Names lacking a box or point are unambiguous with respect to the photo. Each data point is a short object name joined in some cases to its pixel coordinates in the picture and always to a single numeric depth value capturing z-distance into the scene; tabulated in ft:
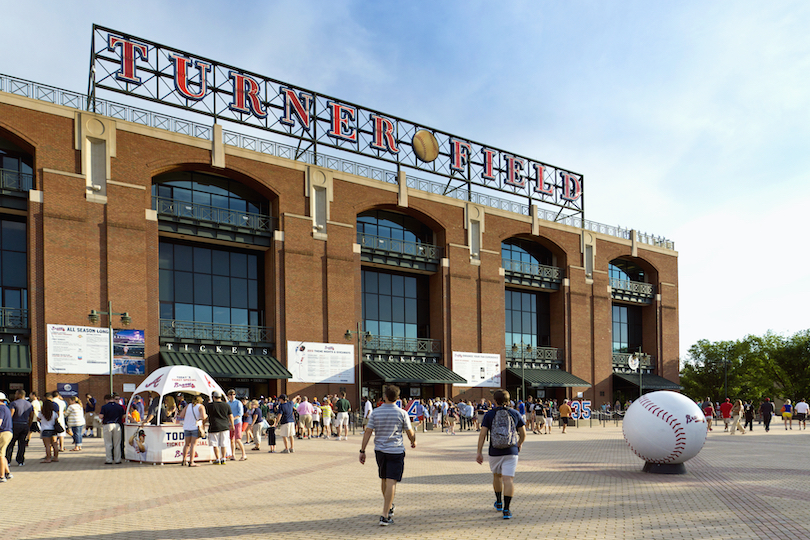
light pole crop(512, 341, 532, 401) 136.73
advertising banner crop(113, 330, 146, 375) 100.42
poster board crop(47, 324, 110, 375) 95.14
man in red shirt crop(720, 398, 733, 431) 107.34
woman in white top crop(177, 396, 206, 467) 53.31
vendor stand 55.52
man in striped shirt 28.91
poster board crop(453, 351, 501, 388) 142.00
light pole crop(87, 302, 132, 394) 95.04
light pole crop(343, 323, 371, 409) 119.18
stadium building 98.27
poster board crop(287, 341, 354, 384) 118.80
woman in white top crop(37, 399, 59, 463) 54.75
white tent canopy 58.80
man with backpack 30.58
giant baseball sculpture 45.29
